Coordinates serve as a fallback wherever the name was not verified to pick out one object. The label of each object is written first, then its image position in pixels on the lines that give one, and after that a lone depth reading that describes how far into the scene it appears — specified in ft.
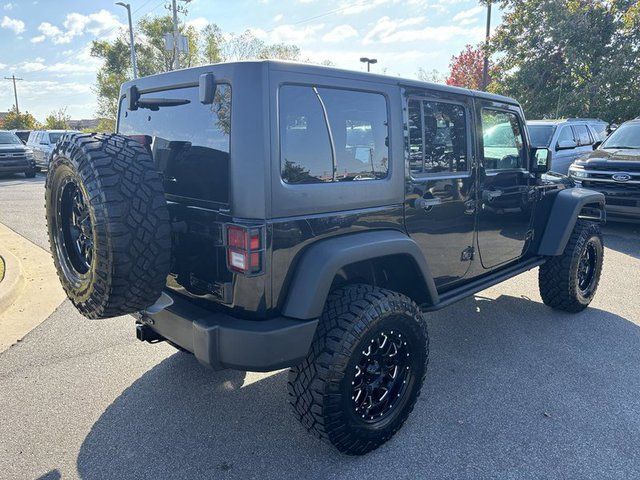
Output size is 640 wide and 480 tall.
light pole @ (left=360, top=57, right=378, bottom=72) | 98.94
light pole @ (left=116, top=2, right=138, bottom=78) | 86.28
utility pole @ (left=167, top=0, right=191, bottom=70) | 57.67
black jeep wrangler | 6.74
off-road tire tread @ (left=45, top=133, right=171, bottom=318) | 6.62
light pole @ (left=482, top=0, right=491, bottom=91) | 65.68
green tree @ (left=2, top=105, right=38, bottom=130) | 148.25
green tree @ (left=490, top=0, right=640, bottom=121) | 52.39
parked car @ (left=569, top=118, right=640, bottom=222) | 23.48
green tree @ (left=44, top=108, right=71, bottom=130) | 162.30
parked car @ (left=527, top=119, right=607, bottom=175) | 31.48
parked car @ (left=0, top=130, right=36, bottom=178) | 49.37
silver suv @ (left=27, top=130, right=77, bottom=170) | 54.98
